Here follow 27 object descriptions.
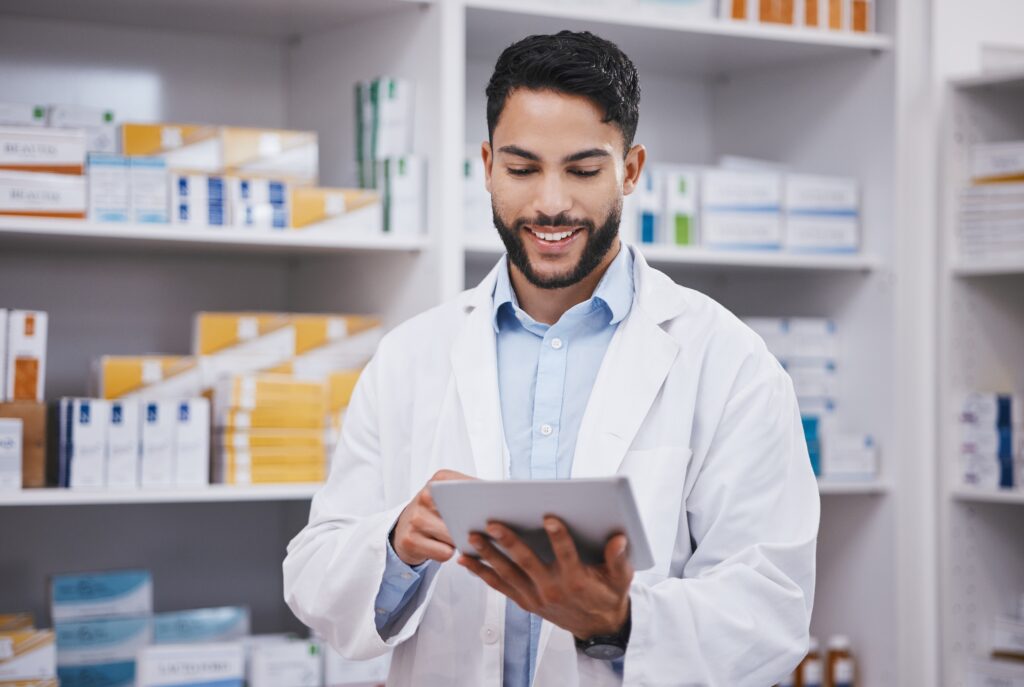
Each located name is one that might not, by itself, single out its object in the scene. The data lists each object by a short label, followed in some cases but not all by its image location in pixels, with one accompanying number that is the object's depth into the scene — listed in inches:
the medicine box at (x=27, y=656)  95.0
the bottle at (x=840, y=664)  122.8
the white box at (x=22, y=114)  102.0
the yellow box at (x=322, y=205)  106.7
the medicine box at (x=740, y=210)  121.1
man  61.2
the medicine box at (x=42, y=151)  98.0
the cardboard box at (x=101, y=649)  102.2
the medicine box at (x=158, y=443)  100.7
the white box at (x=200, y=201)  103.1
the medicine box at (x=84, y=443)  98.5
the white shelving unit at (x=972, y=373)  120.4
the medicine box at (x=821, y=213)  124.7
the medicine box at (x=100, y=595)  102.8
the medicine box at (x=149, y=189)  101.9
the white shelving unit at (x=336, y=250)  111.7
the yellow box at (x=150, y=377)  102.9
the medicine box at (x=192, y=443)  101.8
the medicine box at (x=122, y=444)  99.7
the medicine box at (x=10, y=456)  95.7
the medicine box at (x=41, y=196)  97.7
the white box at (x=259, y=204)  104.9
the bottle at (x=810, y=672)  124.0
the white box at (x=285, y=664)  104.2
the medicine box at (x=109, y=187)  100.8
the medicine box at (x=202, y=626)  105.6
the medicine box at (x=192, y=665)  100.6
